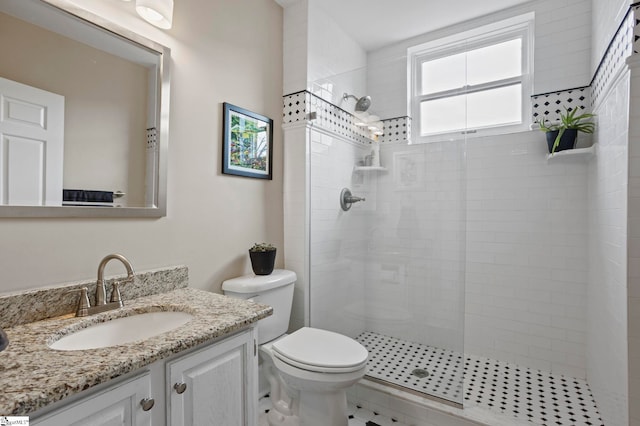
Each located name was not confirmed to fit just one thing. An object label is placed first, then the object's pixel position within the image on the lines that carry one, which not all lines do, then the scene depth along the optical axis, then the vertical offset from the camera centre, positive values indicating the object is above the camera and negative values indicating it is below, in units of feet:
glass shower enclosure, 6.82 -0.90
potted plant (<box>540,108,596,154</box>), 6.53 +1.86
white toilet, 4.79 -2.35
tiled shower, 6.54 -1.02
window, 7.46 +3.52
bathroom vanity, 2.37 -1.35
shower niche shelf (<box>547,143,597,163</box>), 6.34 +1.34
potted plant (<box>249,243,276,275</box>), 6.25 -0.89
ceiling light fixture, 4.40 +2.88
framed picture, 6.06 +1.45
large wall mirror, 3.56 +1.25
